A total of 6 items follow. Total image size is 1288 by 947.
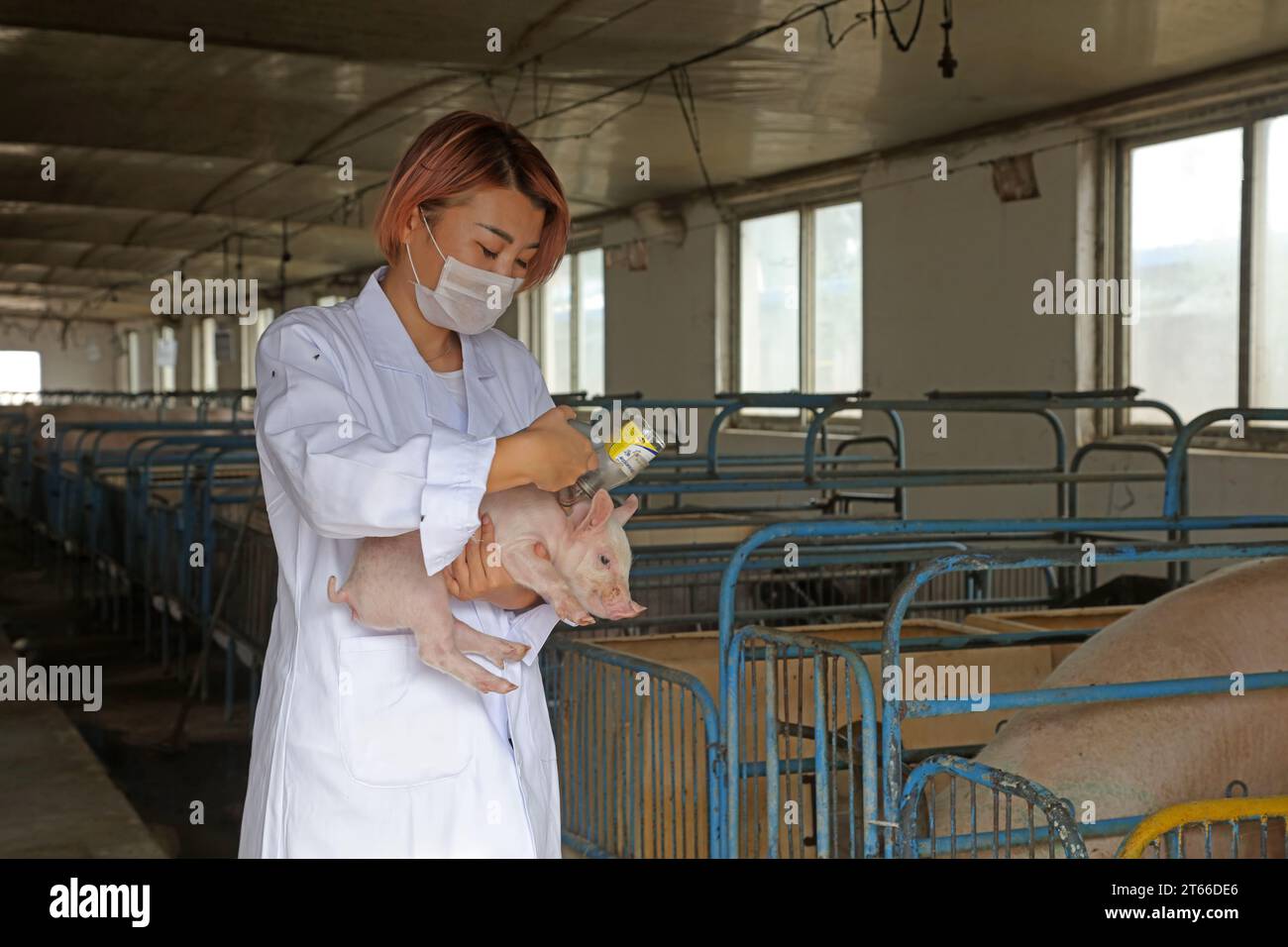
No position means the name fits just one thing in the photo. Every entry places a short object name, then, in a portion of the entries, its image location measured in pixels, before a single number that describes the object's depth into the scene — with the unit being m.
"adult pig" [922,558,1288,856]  2.37
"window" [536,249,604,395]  12.95
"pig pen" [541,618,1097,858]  2.58
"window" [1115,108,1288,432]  6.57
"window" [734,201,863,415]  9.77
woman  1.40
